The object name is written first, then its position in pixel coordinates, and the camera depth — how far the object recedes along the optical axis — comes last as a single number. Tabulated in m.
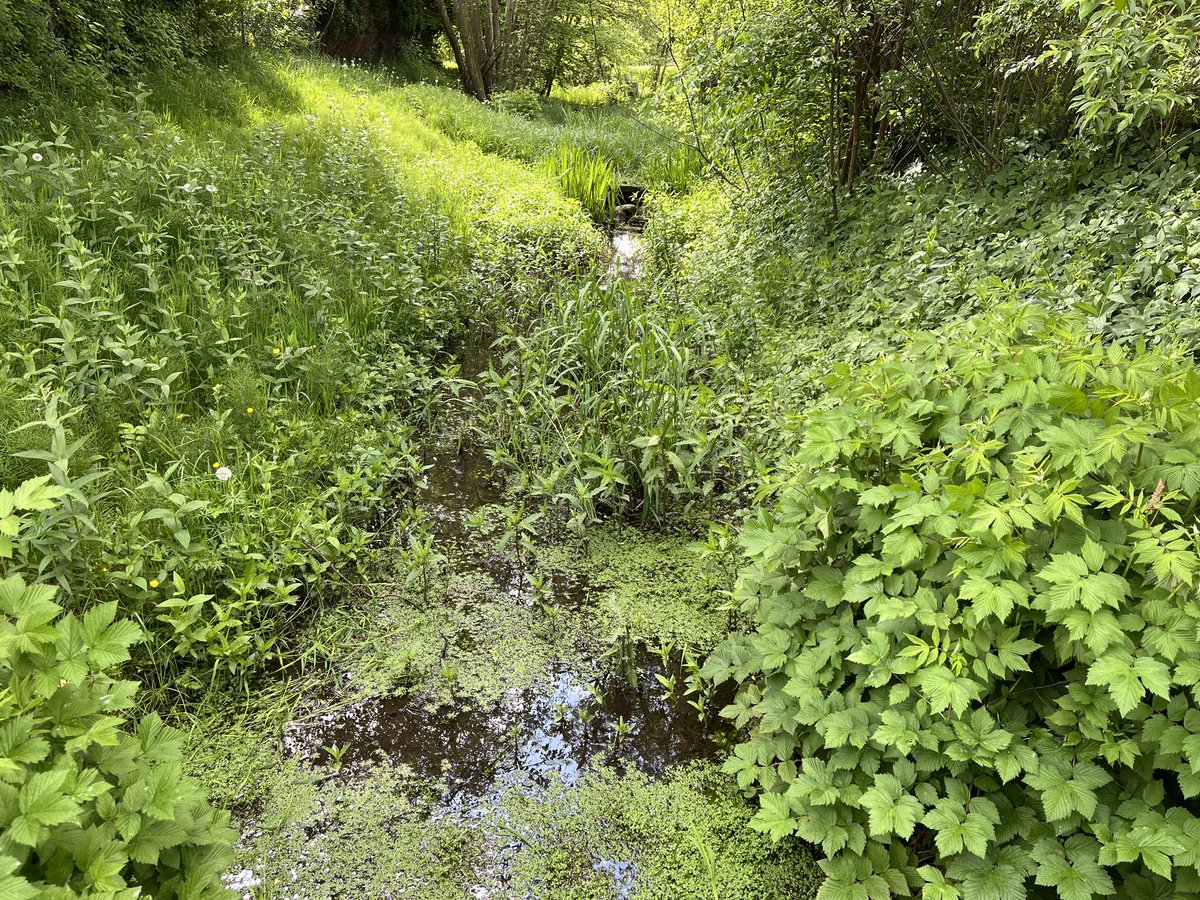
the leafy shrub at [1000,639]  1.36
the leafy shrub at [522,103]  13.24
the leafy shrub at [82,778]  1.07
